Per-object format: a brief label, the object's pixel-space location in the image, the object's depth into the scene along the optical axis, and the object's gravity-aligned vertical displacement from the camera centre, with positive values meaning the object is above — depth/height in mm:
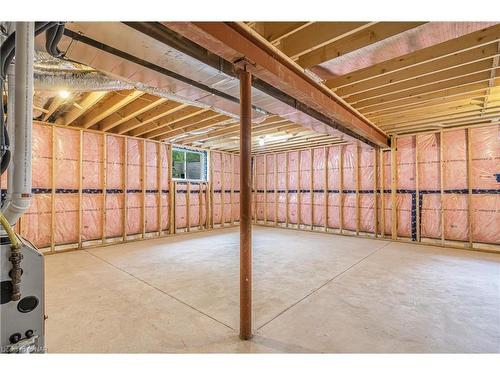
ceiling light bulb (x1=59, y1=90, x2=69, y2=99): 3475 +1445
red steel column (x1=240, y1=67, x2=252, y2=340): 2086 -134
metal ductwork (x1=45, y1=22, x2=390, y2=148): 1770 +1144
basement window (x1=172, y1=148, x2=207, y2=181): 7598 +827
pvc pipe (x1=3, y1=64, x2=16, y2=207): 1195 +330
